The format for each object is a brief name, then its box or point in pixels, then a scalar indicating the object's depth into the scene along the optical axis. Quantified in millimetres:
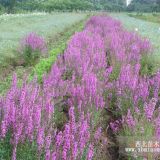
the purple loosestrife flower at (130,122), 4246
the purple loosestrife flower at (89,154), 3235
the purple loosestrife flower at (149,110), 4307
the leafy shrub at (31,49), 10117
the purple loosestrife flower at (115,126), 4672
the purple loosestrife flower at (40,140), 3340
